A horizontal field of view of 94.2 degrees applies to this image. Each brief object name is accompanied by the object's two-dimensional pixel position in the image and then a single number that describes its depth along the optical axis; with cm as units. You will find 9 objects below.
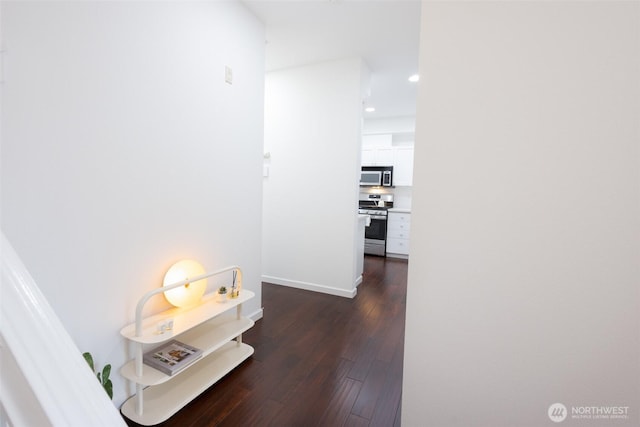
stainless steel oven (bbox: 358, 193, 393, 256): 566
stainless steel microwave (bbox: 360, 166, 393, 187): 586
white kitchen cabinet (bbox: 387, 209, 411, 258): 555
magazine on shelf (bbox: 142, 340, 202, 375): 163
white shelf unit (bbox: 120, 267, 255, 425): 157
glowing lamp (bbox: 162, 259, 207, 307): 183
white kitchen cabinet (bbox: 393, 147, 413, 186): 575
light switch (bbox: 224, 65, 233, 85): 230
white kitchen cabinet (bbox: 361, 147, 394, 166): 596
